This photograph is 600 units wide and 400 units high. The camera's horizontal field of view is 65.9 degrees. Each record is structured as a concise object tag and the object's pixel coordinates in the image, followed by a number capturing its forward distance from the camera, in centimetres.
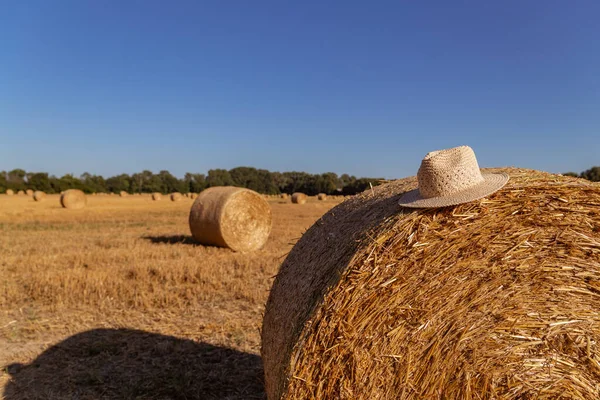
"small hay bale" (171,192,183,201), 3849
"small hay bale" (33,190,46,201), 3447
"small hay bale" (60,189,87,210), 2761
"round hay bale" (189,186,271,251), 1145
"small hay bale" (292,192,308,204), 3566
